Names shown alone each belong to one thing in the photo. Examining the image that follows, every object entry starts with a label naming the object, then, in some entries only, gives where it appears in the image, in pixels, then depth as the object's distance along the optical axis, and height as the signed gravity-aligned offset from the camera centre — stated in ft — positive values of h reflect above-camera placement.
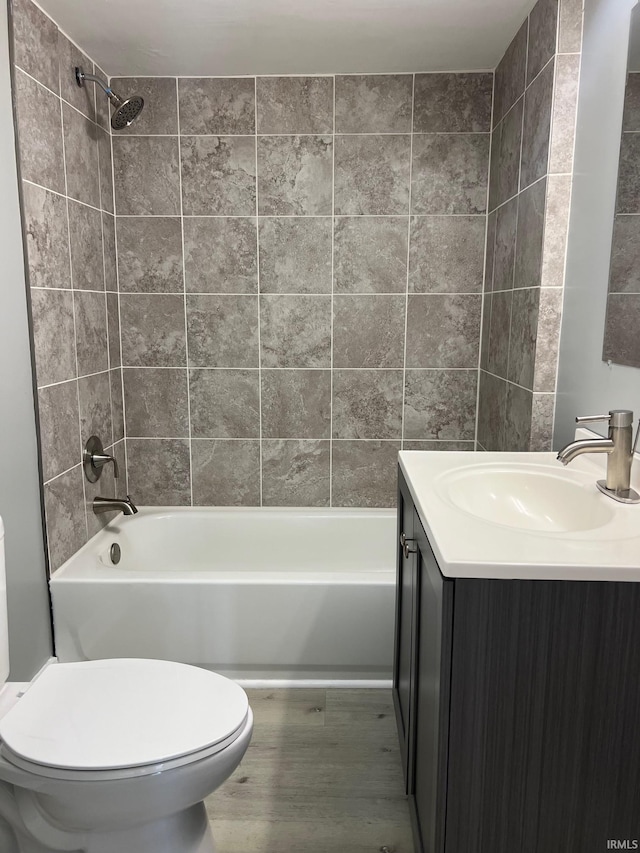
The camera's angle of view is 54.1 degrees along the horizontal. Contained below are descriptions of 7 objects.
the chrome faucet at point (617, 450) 4.55 -0.94
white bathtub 7.30 -3.50
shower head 7.47 +2.47
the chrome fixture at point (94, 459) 8.27 -1.90
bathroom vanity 3.14 -1.88
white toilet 3.96 -2.81
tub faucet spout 8.46 -2.54
